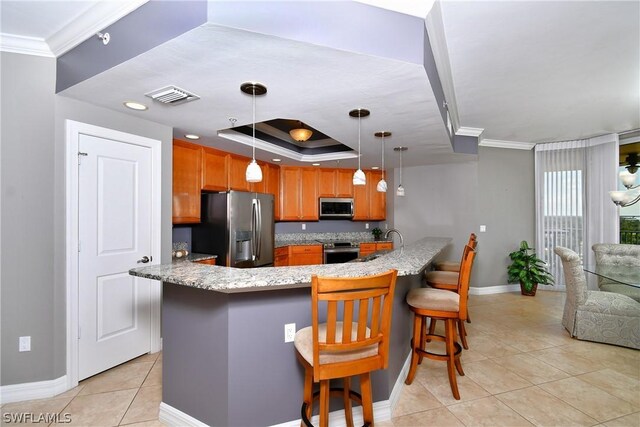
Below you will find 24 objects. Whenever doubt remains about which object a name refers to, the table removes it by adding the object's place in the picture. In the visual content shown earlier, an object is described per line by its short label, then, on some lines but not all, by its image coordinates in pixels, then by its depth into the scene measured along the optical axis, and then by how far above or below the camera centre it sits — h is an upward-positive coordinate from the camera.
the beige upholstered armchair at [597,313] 2.97 -1.03
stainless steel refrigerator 3.60 -0.19
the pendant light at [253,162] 2.02 +0.37
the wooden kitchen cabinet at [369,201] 5.64 +0.27
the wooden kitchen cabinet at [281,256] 4.80 -0.69
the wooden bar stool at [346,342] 1.27 -0.62
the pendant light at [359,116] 2.53 +0.89
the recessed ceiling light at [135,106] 2.38 +0.91
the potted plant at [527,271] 4.77 -0.93
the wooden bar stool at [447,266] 3.41 -0.62
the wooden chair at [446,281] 2.84 -0.66
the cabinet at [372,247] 5.23 -0.58
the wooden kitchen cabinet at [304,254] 5.02 -0.68
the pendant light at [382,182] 3.23 +0.37
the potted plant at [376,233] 5.73 -0.36
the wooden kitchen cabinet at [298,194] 5.21 +0.38
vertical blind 4.43 +0.29
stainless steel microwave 5.45 +0.13
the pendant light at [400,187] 3.86 +0.36
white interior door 2.37 -0.31
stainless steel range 5.05 -0.65
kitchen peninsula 1.65 -0.76
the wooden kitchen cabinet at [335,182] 5.45 +0.61
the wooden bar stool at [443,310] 2.10 -0.70
